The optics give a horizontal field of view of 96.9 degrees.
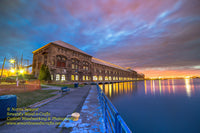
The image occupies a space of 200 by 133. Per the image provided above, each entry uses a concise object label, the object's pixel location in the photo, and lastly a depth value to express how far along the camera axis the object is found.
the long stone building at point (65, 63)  33.49
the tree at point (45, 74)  28.30
